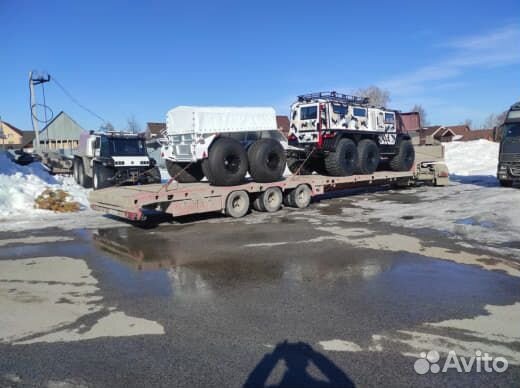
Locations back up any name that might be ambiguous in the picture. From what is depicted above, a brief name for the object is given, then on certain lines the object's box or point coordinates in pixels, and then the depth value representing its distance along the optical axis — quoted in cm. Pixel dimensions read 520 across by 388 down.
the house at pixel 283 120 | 4734
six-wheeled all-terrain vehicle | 1345
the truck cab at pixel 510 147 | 1596
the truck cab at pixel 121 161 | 1573
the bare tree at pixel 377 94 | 6118
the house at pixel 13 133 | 8511
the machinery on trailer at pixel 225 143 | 1077
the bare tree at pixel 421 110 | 8189
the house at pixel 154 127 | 5229
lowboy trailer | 946
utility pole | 2775
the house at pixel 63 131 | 4562
